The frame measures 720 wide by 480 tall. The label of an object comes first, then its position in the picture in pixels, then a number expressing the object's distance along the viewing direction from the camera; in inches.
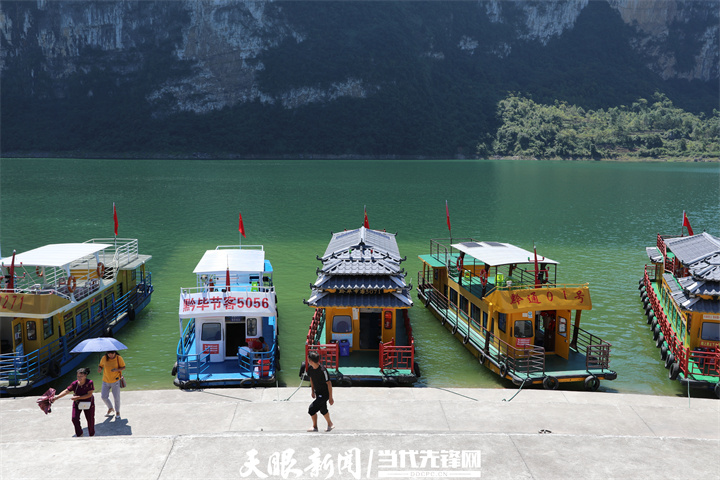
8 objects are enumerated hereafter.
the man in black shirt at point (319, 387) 491.5
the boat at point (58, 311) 766.5
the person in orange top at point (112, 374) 585.9
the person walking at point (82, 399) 519.5
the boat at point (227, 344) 761.0
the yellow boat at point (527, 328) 789.2
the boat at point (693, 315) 774.5
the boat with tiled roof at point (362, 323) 778.8
